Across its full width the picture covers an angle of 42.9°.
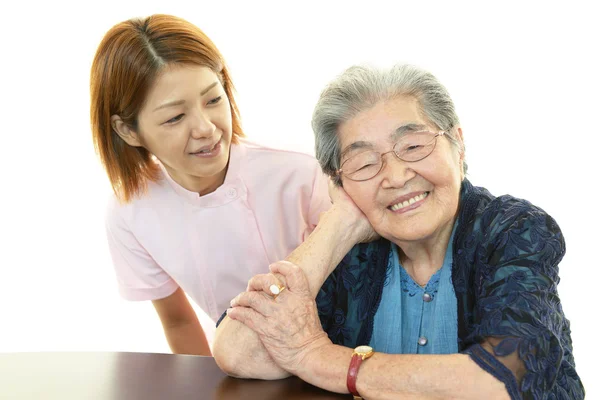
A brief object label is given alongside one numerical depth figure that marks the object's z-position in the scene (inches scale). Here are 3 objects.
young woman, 88.4
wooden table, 64.1
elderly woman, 59.2
